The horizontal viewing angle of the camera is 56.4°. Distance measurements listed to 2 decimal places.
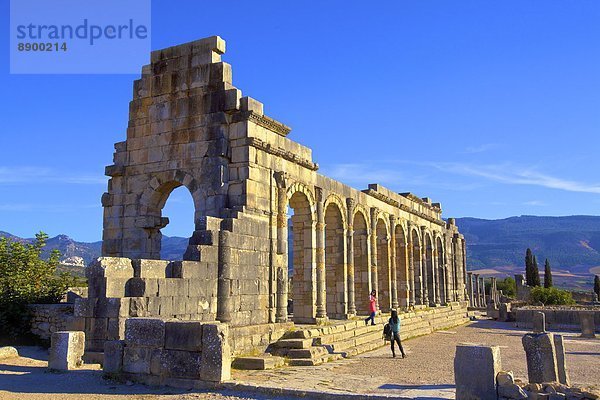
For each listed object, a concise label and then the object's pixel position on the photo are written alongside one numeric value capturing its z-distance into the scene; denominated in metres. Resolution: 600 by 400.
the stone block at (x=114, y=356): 9.08
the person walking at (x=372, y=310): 18.38
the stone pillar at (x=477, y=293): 51.08
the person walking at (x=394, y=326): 14.27
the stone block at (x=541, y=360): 8.90
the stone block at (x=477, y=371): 7.36
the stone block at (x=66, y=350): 9.66
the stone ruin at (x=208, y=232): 9.12
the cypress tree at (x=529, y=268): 55.12
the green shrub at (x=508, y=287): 62.63
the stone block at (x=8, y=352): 11.69
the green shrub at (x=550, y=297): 38.03
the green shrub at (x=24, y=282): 14.89
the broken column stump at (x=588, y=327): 21.86
